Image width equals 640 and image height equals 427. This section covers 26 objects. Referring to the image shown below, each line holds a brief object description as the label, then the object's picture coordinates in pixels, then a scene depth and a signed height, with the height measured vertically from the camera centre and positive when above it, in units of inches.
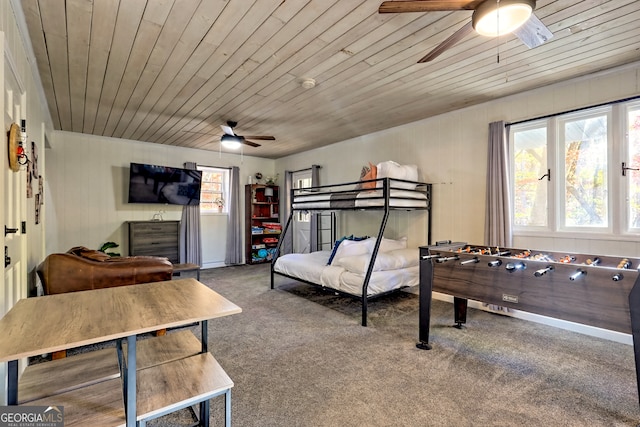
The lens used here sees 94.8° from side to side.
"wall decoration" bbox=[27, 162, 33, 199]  89.6 +10.3
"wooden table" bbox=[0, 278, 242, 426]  40.4 -16.8
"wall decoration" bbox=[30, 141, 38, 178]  99.2 +20.4
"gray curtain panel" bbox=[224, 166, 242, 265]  253.9 -9.3
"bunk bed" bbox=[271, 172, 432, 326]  130.7 -21.5
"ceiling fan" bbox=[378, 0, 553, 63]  62.1 +44.3
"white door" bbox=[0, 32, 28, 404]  61.2 +1.4
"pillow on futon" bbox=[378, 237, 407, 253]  162.5 -17.0
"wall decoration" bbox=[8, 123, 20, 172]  65.8 +15.9
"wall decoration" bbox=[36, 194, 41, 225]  109.8 +3.0
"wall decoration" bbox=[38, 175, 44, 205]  115.8 +11.4
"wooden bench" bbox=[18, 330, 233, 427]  48.1 -31.2
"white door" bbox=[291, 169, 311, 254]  257.1 -8.7
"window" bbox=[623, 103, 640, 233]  105.3 +18.4
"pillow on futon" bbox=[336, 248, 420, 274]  132.2 -22.2
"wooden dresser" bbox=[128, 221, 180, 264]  201.5 -16.4
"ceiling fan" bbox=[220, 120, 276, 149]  157.2 +42.5
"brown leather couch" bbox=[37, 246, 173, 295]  95.9 -19.3
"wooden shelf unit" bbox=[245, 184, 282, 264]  261.6 -6.1
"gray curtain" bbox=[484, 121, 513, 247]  131.3 +10.8
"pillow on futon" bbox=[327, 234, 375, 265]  148.9 -17.3
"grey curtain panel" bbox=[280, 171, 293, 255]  263.7 +5.6
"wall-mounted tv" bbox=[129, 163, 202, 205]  207.5 +22.8
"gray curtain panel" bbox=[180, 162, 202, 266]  227.0 -14.7
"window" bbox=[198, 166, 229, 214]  250.8 +22.2
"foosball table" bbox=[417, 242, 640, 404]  66.3 -18.6
